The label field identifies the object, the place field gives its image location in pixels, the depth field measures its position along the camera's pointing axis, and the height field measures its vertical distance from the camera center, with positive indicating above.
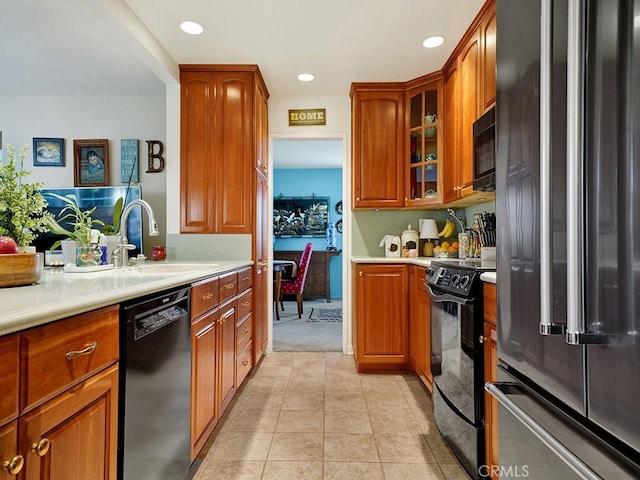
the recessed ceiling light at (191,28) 2.34 +1.40
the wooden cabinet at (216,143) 2.93 +0.79
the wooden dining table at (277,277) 4.98 -0.52
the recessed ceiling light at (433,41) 2.51 +1.40
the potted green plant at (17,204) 1.14 +0.12
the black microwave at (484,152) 2.01 +0.51
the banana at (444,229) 3.28 +0.10
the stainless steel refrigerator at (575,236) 0.59 +0.01
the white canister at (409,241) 3.36 -0.01
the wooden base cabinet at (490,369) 1.44 -0.53
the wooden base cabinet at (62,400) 0.68 -0.35
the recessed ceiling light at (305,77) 3.10 +1.42
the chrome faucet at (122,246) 2.11 -0.03
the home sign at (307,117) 3.58 +1.22
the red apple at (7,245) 1.11 -0.01
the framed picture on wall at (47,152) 3.29 +0.81
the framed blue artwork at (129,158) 3.28 +0.75
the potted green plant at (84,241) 1.75 +0.00
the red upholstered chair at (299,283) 5.19 -0.63
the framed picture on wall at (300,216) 6.97 +0.46
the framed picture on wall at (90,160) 3.29 +0.73
